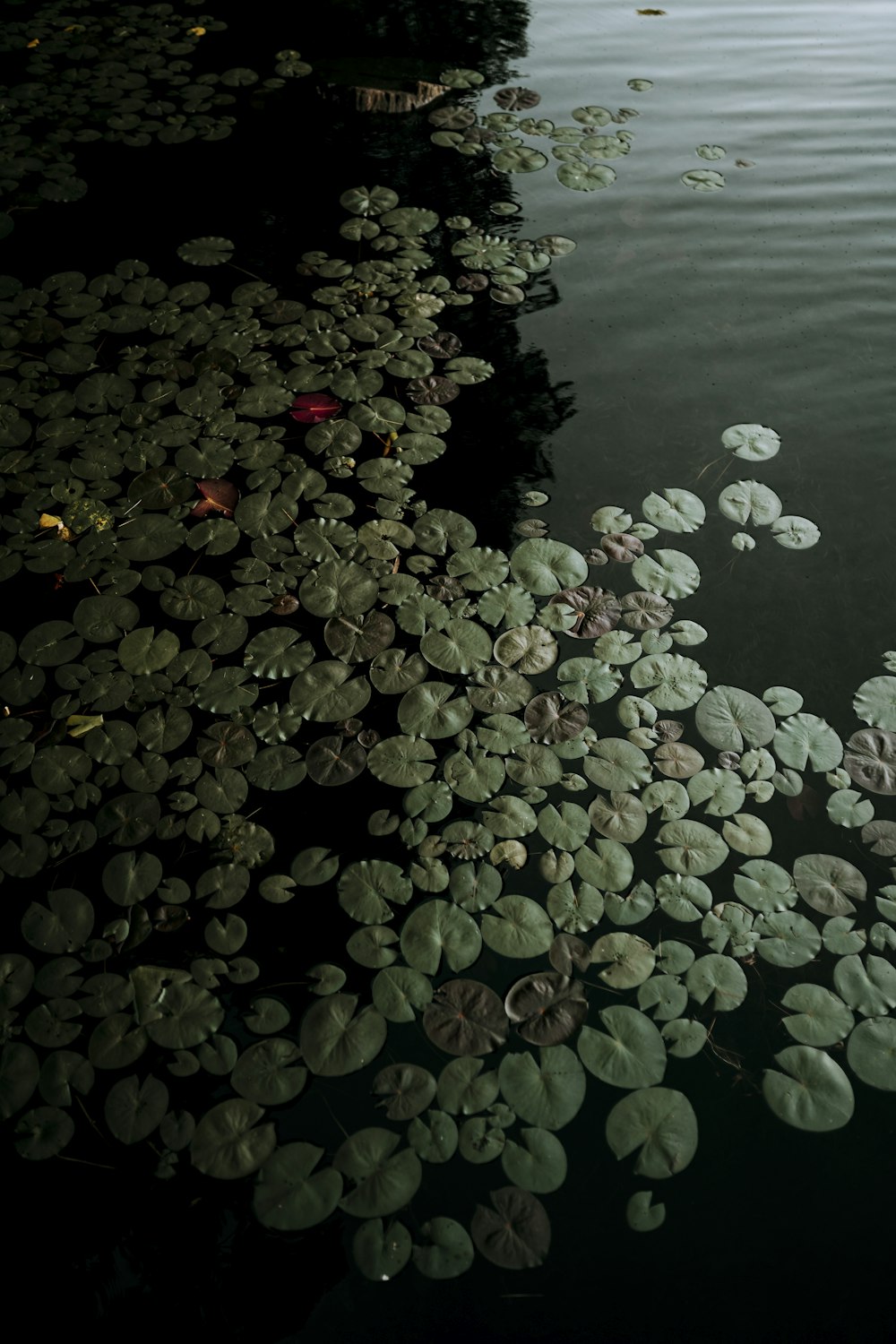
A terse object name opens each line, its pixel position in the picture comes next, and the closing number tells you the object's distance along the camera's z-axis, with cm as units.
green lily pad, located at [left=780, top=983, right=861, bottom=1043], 151
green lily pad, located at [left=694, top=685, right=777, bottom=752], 184
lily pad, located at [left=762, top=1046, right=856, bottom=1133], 145
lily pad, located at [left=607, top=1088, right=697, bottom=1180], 140
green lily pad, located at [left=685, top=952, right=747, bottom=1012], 153
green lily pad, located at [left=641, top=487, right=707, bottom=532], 221
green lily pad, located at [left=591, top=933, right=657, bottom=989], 154
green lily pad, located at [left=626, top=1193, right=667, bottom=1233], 136
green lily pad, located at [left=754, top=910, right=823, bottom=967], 158
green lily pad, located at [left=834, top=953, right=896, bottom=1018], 153
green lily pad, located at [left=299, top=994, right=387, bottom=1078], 145
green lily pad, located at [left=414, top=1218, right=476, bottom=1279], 129
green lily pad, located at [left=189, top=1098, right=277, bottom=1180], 136
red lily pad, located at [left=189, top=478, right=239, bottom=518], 219
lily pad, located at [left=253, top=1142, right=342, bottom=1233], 132
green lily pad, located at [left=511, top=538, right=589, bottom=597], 205
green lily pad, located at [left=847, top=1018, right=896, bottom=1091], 147
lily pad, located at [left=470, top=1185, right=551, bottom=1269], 132
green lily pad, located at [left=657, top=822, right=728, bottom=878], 167
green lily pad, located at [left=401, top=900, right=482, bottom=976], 154
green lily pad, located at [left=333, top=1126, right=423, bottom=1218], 133
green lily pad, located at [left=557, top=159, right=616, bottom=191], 311
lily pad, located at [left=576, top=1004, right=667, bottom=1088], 145
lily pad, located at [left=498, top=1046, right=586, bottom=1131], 141
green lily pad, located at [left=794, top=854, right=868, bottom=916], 165
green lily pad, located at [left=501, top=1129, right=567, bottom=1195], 136
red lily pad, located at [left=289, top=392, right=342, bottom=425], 237
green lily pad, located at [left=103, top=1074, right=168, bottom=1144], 139
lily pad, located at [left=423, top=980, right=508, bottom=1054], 147
